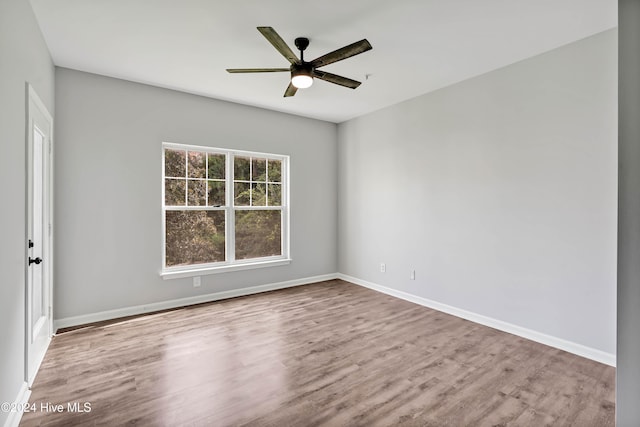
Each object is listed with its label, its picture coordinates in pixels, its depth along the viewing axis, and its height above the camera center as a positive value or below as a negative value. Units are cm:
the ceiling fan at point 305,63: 221 +119
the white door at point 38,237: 221 -21
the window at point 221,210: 410 +3
